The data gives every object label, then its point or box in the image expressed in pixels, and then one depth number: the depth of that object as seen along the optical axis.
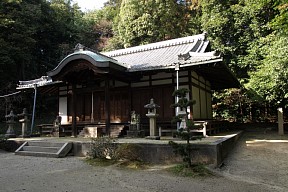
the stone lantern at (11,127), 12.88
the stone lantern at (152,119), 9.40
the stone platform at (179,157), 6.86
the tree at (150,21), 24.70
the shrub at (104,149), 7.91
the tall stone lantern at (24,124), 12.56
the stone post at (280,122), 14.12
